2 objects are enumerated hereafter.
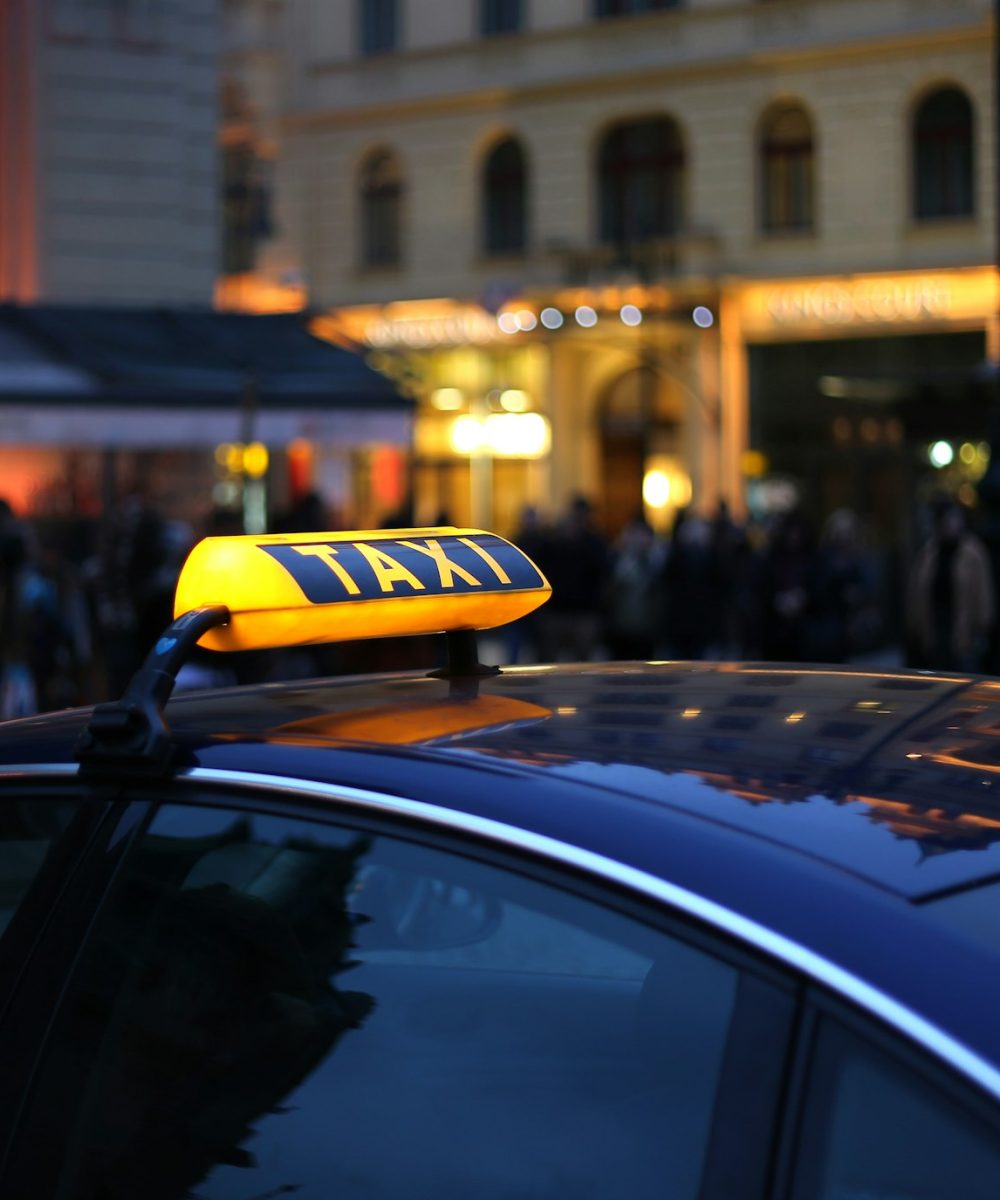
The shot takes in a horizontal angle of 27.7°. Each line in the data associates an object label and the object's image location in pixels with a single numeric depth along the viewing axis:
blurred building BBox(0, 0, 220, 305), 18.38
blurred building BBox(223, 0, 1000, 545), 29.23
